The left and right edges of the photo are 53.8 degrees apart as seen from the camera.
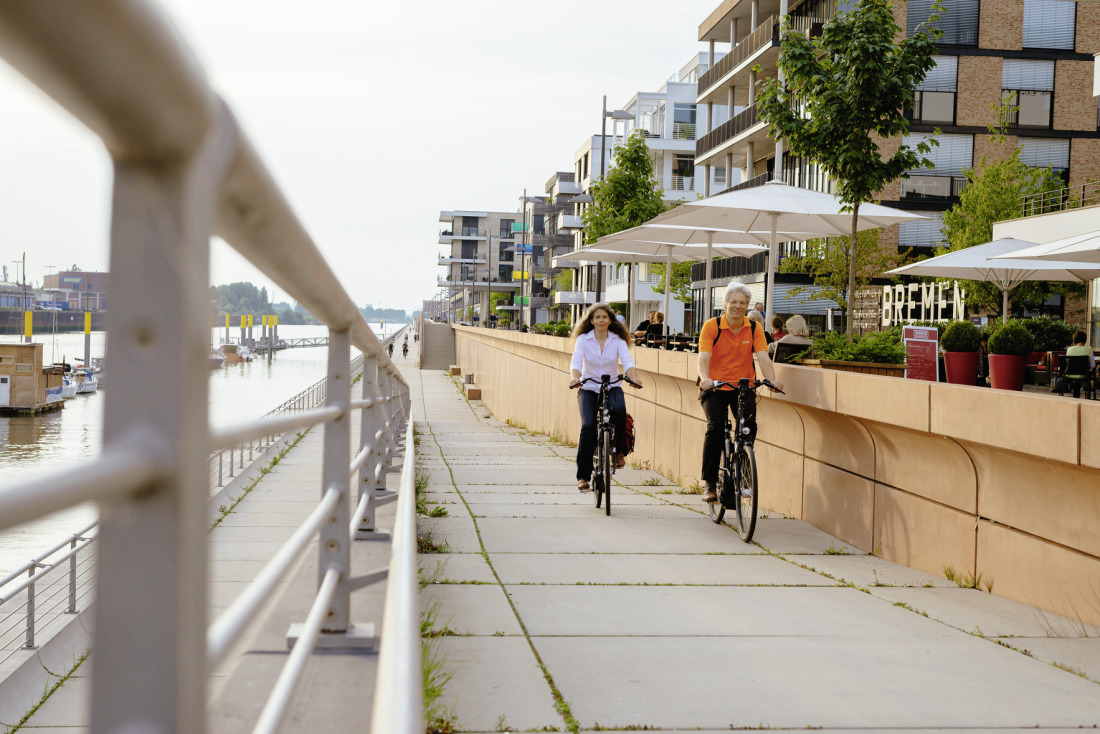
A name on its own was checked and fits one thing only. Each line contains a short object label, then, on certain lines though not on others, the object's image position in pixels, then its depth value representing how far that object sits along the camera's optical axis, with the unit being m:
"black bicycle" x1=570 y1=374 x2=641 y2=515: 8.81
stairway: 96.00
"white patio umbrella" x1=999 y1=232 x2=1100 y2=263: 11.81
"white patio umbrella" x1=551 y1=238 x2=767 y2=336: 22.14
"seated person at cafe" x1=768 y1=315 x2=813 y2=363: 12.21
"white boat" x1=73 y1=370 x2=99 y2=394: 97.81
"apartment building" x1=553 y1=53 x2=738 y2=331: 65.50
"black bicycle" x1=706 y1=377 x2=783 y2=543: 7.52
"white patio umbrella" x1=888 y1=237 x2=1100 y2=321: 17.36
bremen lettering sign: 37.62
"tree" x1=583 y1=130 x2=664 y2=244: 33.06
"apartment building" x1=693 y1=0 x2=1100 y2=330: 40.53
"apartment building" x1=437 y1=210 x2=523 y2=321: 154.19
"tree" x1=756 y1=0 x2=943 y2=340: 13.70
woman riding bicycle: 9.48
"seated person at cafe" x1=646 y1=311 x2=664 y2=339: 20.78
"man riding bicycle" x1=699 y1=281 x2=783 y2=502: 8.22
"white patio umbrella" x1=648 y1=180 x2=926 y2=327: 14.68
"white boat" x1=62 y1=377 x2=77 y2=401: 92.31
